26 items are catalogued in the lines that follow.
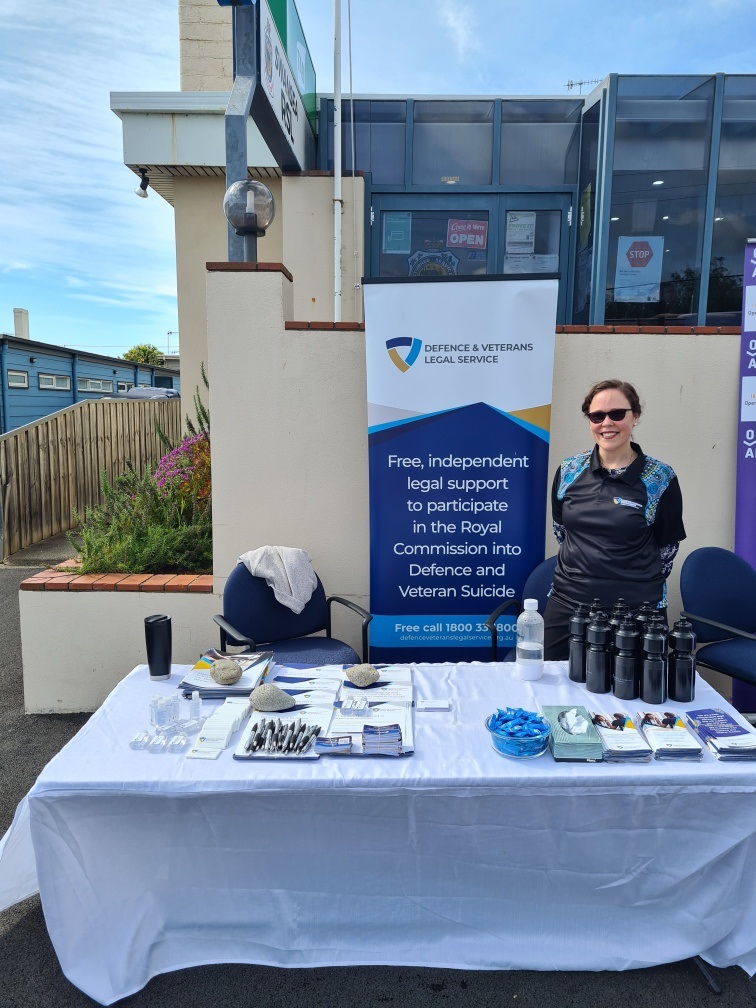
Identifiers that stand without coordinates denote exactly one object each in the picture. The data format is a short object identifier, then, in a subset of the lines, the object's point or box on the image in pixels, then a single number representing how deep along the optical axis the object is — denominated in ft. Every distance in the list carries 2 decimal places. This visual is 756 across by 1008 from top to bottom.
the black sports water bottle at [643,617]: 6.93
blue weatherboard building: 37.65
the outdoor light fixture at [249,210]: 11.58
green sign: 14.23
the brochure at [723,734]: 5.90
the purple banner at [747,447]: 11.23
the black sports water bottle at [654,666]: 6.65
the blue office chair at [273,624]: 10.18
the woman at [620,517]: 8.34
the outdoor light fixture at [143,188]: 21.04
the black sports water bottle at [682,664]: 6.78
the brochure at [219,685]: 7.27
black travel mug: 7.68
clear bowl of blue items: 5.93
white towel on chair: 10.78
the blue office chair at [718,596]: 10.68
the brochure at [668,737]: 5.91
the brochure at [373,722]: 6.11
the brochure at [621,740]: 5.86
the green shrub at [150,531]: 12.67
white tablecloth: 5.85
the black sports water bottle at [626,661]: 6.81
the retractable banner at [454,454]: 10.66
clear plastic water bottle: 7.56
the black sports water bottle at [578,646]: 7.30
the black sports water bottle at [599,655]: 7.09
